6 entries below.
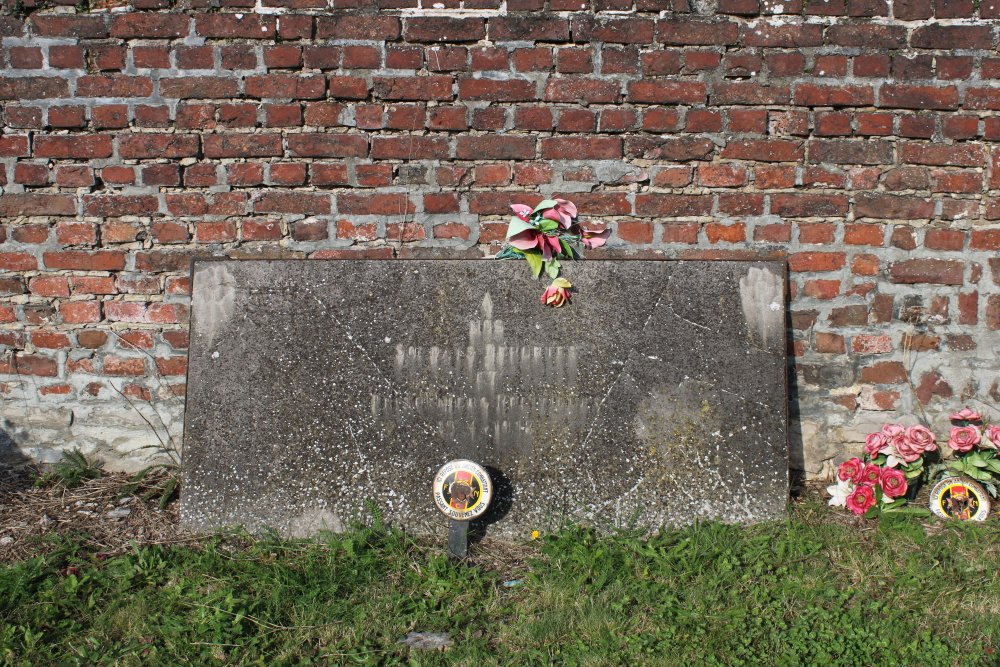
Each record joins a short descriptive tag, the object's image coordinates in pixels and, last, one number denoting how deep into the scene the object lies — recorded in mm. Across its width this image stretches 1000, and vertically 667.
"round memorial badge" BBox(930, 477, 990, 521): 2729
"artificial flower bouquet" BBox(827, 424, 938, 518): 2764
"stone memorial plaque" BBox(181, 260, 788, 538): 2697
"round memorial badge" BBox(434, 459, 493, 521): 2467
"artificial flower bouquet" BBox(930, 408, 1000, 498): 2811
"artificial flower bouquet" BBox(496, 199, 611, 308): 2826
